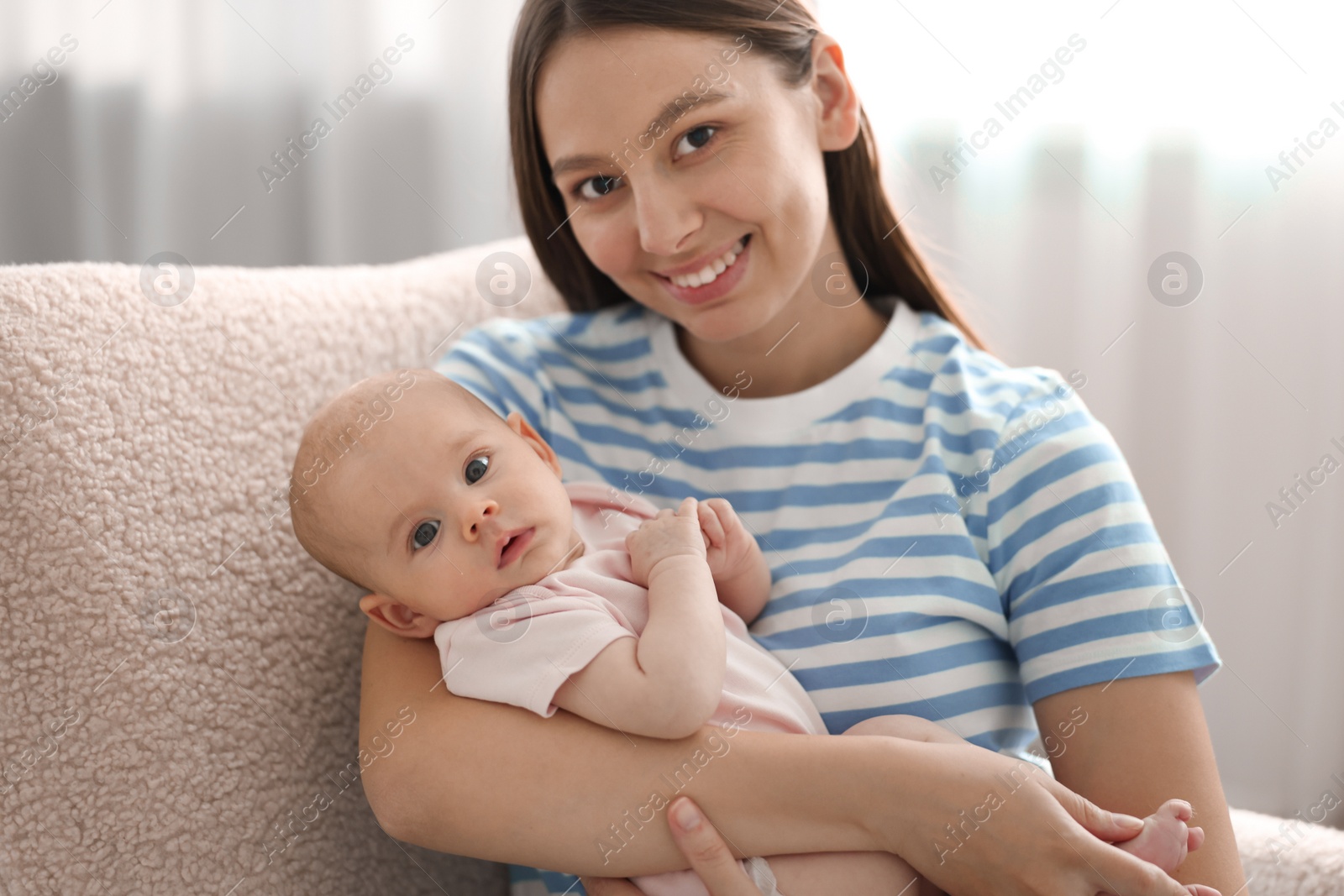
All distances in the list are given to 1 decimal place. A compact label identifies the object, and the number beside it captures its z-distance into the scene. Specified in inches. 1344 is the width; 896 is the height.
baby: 34.5
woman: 35.3
